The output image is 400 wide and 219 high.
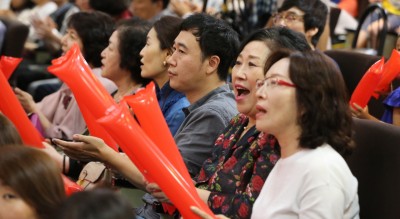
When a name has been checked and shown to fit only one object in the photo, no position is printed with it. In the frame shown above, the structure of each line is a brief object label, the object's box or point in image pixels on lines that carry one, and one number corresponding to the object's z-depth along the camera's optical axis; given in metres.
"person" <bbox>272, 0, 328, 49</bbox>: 7.25
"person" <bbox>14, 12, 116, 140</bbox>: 6.76
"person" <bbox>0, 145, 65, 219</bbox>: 3.38
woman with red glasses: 3.52
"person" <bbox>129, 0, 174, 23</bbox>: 9.76
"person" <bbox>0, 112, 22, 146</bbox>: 4.10
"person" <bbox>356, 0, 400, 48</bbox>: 9.38
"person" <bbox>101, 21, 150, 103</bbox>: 6.39
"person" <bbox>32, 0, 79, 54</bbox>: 9.85
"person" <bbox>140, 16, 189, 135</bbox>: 5.77
